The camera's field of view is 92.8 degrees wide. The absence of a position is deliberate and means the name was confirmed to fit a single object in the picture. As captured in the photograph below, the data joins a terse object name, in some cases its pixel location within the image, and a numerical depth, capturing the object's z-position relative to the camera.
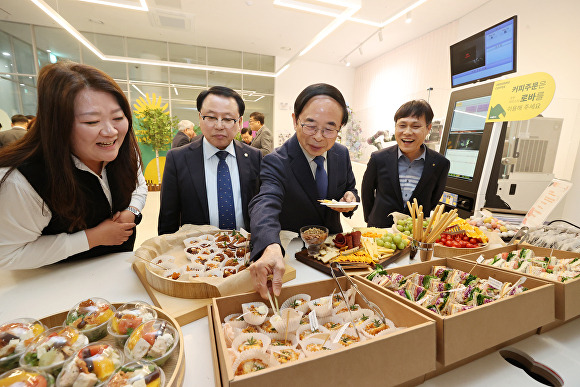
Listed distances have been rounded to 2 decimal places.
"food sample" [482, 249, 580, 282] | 1.22
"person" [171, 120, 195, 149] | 5.17
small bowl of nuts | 1.54
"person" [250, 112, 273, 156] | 6.24
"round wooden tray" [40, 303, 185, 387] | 0.72
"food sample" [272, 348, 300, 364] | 0.80
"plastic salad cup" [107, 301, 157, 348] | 0.86
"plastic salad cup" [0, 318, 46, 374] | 0.74
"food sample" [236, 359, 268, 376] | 0.76
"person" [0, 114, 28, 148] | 5.22
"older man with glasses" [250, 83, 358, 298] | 1.44
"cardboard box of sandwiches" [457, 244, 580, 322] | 1.04
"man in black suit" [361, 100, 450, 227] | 2.53
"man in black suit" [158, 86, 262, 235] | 2.21
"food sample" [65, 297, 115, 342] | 0.87
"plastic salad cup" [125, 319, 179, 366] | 0.77
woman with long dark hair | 1.20
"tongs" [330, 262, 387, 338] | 0.98
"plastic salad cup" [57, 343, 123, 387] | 0.67
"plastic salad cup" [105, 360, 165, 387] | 0.67
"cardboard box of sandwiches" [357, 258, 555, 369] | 0.82
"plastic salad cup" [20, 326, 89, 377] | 0.71
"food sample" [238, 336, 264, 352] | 0.84
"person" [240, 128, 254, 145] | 7.36
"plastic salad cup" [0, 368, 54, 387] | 0.64
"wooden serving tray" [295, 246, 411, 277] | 1.41
